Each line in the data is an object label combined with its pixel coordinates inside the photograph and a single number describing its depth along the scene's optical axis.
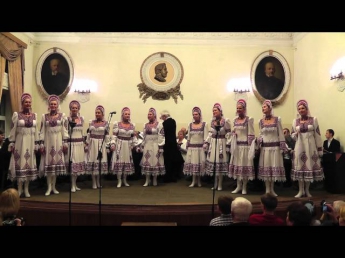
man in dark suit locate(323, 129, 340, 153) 6.97
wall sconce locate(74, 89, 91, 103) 9.95
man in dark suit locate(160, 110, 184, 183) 6.91
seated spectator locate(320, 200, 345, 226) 3.03
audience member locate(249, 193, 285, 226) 2.72
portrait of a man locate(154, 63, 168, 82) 9.97
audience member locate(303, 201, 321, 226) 2.69
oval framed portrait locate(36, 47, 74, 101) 9.88
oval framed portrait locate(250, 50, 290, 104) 10.01
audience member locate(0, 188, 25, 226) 2.79
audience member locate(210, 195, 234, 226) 2.95
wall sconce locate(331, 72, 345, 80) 7.17
